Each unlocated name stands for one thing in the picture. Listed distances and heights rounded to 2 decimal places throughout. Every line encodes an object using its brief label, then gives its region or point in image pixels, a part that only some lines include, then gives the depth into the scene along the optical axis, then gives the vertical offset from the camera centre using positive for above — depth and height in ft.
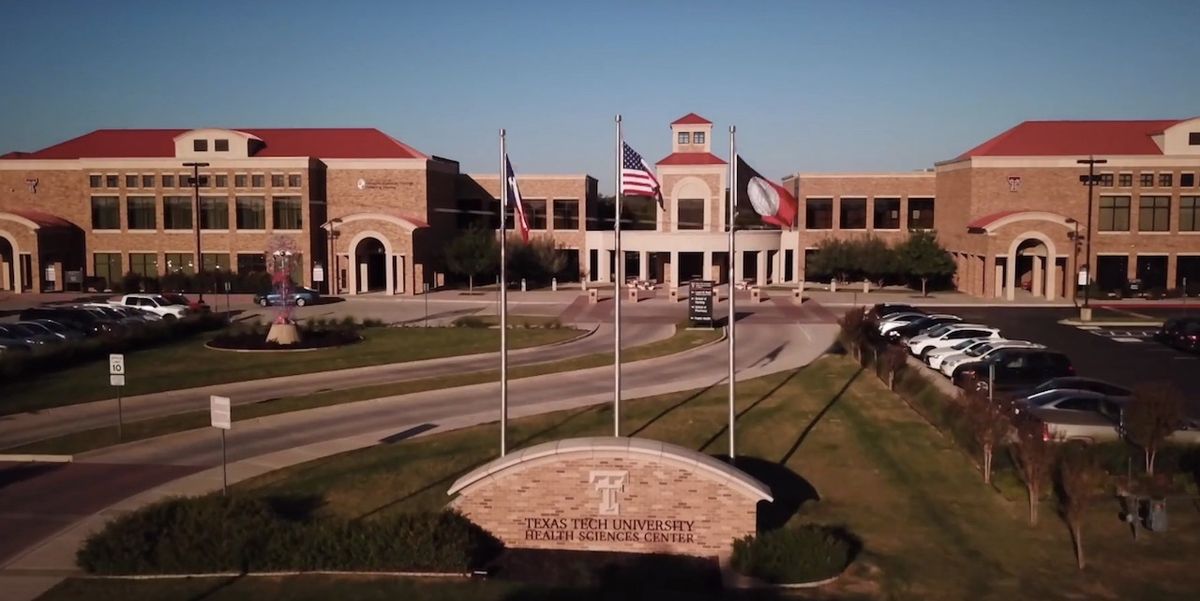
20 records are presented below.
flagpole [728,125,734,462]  58.03 +2.94
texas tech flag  59.47 +3.22
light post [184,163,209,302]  170.19 +4.91
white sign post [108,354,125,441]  71.82 -9.01
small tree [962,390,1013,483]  60.13 -10.49
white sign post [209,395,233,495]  56.54 -9.42
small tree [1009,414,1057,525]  52.49 -11.04
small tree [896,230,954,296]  199.00 -1.13
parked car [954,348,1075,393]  89.56 -10.66
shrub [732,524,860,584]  46.09 -14.43
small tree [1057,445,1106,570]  48.44 -11.65
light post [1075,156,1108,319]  151.84 +11.39
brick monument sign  49.55 -12.60
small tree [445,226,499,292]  204.44 -0.89
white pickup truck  150.71 -8.54
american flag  61.16 +4.64
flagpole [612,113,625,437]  60.44 -5.46
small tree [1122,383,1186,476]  58.80 -9.85
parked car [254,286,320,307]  176.65 -8.63
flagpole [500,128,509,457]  58.23 -4.21
